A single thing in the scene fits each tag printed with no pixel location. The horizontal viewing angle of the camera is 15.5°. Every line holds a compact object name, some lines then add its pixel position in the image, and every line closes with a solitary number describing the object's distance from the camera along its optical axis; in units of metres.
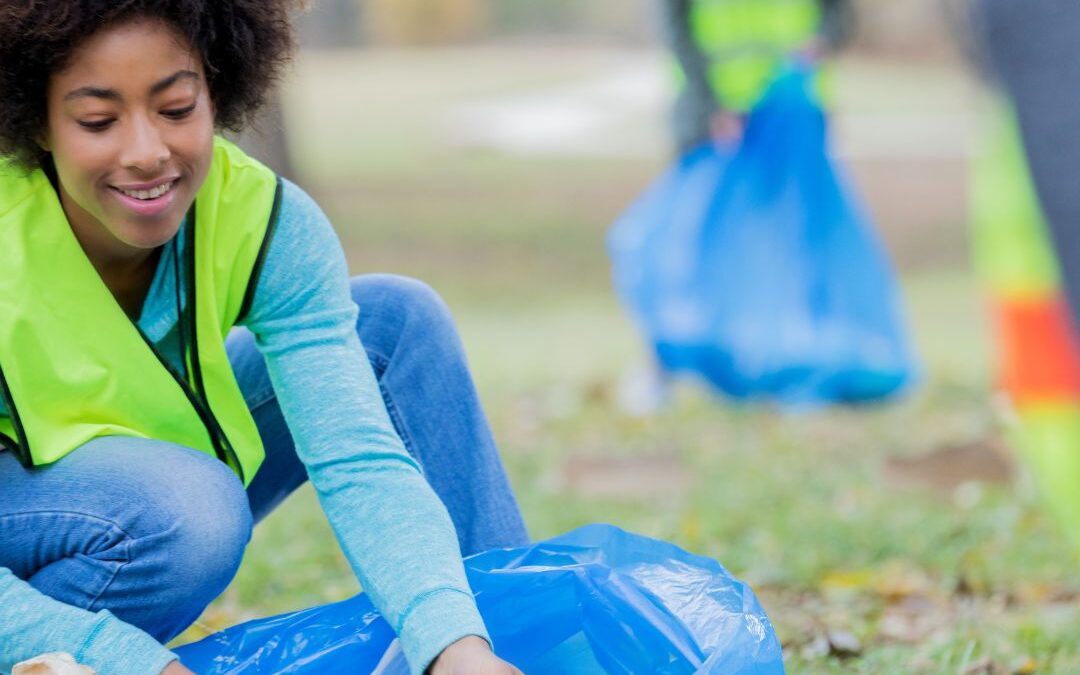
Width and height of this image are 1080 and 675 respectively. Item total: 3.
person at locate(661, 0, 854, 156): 6.39
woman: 3.06
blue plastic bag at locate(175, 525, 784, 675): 3.13
